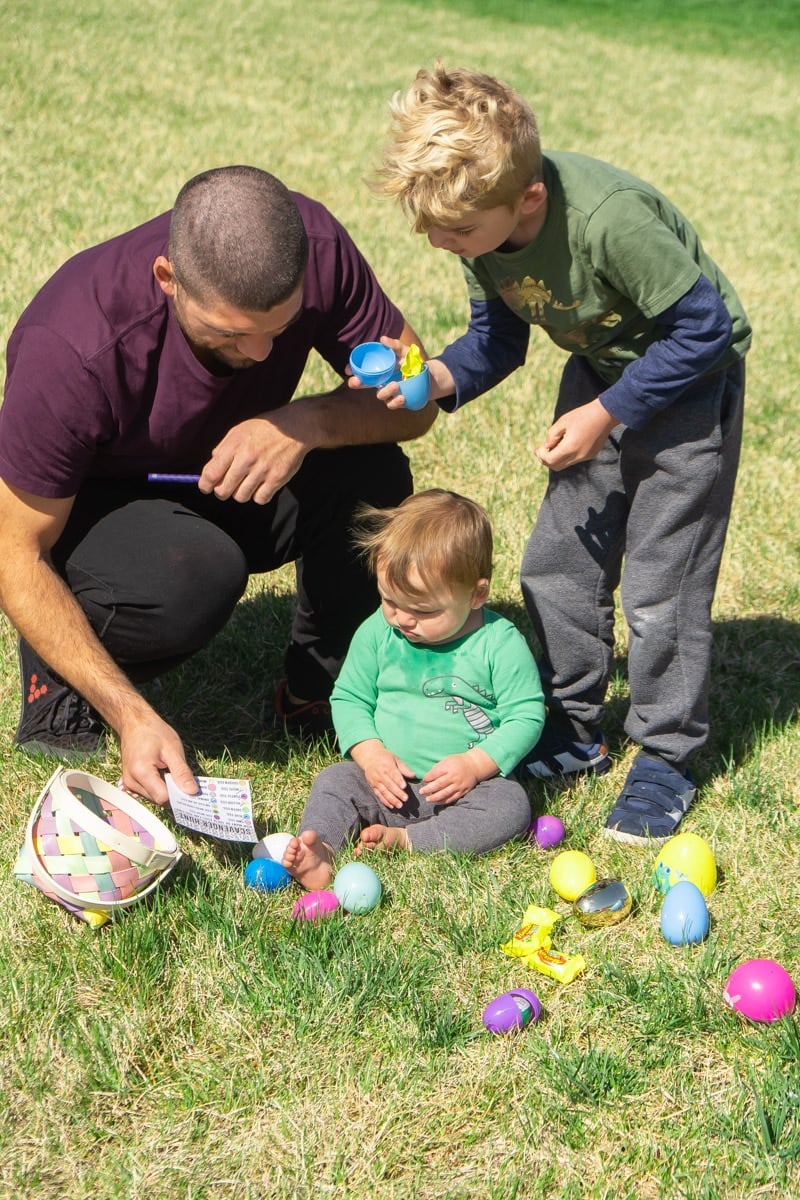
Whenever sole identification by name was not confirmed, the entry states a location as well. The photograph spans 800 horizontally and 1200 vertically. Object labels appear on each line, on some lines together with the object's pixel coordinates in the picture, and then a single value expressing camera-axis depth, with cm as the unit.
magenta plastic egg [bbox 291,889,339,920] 262
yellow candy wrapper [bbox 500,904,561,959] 259
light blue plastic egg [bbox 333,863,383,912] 268
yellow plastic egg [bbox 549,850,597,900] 275
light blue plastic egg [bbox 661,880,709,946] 261
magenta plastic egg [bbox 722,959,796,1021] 237
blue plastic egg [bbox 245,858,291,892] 272
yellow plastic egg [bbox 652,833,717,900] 276
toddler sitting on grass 289
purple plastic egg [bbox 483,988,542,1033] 239
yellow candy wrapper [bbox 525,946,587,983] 253
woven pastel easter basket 243
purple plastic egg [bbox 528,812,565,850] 298
